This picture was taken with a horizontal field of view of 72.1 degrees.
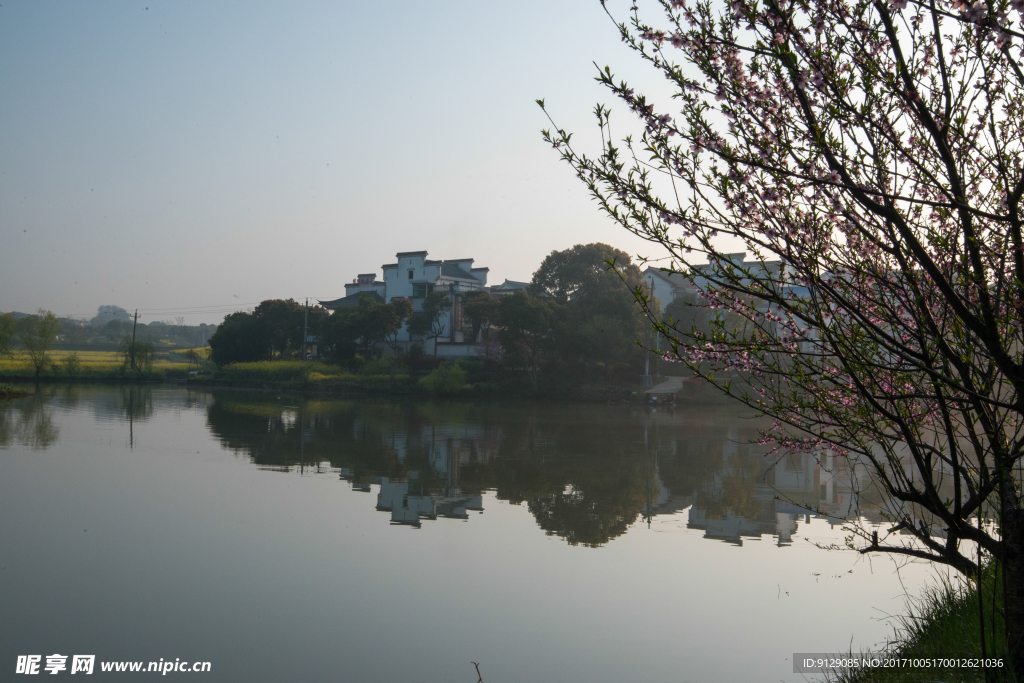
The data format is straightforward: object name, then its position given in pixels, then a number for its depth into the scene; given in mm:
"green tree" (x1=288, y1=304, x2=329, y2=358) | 43812
